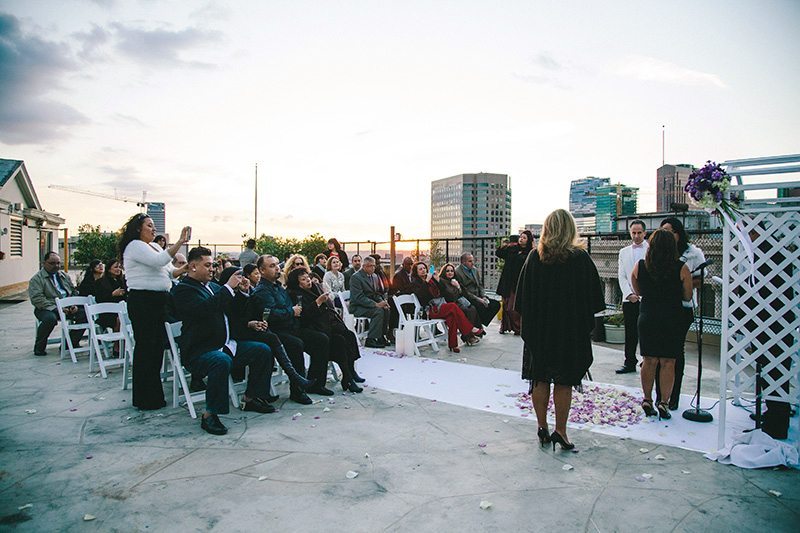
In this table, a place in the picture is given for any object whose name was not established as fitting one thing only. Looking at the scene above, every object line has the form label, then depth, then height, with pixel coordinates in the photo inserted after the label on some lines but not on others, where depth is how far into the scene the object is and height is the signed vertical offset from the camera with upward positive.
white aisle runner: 4.25 -1.58
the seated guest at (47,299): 7.77 -0.75
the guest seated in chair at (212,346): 4.45 -0.90
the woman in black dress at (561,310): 3.76 -0.44
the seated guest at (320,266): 9.28 -0.27
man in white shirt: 6.24 -0.42
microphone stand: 4.55 -1.50
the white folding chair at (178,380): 4.73 -1.25
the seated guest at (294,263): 6.07 -0.14
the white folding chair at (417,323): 7.59 -1.11
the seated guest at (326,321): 5.69 -0.80
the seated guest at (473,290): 9.05 -0.70
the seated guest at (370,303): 8.21 -0.86
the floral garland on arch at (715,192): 3.98 +0.49
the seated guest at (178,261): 7.62 -0.14
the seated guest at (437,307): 8.16 -0.92
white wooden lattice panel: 3.64 -0.23
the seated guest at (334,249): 10.59 +0.06
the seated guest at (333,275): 8.75 -0.42
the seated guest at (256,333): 5.02 -0.83
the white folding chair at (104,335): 6.05 -1.06
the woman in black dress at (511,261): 8.45 -0.16
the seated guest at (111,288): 7.57 -0.56
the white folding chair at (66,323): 7.10 -1.01
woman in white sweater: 4.82 -0.50
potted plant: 8.29 -1.31
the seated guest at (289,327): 5.24 -0.83
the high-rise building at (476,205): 154.00 +15.25
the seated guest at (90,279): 7.94 -0.43
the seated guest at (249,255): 12.16 -0.08
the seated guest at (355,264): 10.42 -0.27
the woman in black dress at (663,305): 4.45 -0.48
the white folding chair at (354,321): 8.30 -1.20
